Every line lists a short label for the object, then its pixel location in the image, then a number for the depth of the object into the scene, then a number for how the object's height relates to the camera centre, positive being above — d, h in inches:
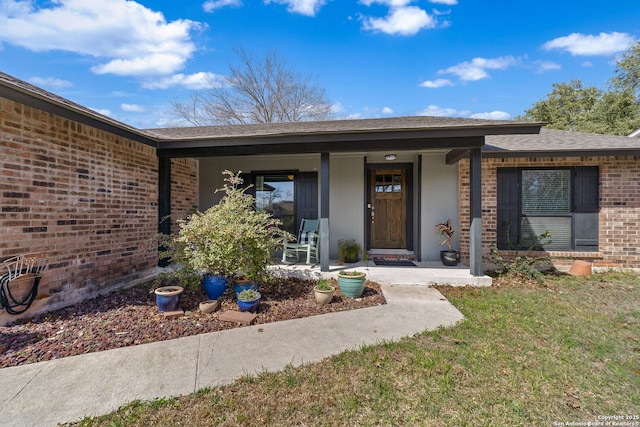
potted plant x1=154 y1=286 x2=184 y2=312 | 133.6 -41.8
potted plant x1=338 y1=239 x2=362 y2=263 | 235.8 -34.2
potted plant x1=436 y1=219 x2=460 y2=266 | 218.8 -30.5
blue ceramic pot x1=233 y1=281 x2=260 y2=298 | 154.4 -40.8
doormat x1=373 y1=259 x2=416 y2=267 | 223.9 -41.6
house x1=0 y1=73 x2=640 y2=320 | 133.0 +20.4
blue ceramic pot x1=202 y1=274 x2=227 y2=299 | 152.1 -39.7
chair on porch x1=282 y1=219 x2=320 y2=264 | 221.6 -25.1
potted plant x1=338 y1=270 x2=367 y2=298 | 158.4 -40.8
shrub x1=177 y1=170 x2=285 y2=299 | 148.8 -17.3
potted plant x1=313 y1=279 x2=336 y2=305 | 148.4 -43.5
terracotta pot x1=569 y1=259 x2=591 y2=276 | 211.5 -42.5
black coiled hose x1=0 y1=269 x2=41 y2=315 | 115.5 -36.1
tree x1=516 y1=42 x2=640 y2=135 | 545.0 +245.3
